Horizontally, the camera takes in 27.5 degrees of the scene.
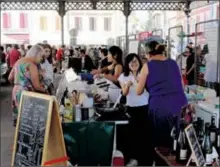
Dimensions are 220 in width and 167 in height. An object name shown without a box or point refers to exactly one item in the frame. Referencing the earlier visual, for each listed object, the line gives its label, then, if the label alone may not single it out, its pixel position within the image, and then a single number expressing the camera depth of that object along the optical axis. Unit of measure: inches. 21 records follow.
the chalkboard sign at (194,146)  110.3
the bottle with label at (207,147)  115.0
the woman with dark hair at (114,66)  238.6
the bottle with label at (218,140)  119.3
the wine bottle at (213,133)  120.5
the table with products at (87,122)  150.9
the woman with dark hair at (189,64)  362.0
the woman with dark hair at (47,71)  238.7
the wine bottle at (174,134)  127.6
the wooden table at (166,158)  117.3
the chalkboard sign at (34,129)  125.4
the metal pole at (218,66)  194.2
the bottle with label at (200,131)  120.7
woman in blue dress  167.2
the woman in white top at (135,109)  194.2
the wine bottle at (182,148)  118.4
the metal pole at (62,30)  769.6
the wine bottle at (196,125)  124.9
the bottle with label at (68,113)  157.1
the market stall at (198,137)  117.4
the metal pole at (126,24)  720.3
